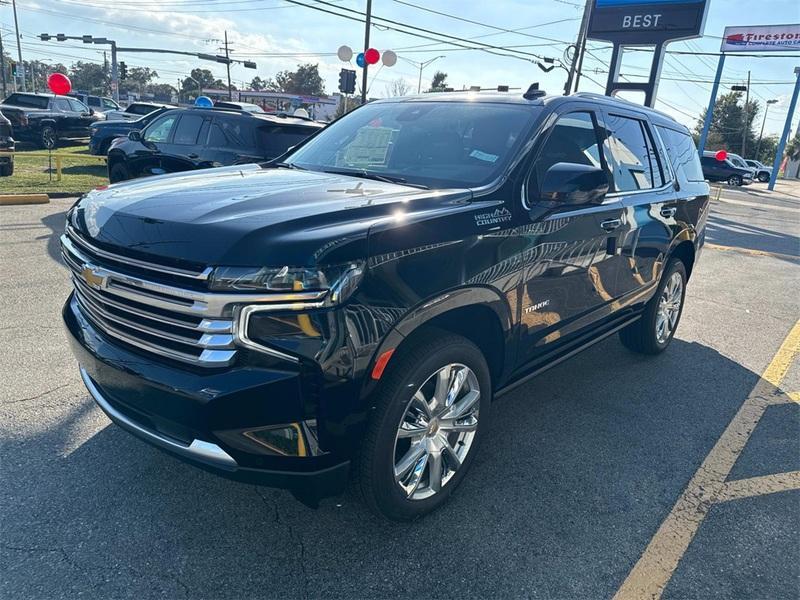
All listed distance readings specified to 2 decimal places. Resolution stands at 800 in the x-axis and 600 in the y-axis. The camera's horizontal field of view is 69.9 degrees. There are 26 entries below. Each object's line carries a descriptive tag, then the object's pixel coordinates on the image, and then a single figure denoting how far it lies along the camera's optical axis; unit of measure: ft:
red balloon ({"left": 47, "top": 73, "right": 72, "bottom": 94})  50.85
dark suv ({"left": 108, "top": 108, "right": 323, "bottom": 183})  27.86
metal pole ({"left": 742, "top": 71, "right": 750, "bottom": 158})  214.59
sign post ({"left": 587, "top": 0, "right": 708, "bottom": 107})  56.24
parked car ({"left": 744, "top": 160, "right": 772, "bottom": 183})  144.15
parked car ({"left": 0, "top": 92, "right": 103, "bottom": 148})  58.98
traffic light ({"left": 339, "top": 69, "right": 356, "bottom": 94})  59.31
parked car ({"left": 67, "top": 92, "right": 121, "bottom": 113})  107.04
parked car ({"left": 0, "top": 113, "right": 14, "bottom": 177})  37.88
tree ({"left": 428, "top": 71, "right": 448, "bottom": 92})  285.47
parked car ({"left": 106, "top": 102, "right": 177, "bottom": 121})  74.12
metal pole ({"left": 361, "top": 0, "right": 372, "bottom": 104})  73.10
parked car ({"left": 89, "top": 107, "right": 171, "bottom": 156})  49.65
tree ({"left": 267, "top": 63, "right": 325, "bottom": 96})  334.24
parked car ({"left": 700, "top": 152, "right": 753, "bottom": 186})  118.93
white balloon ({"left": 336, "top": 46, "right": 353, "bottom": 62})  60.80
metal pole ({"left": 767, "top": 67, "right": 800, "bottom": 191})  123.03
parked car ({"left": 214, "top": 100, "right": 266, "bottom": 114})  46.34
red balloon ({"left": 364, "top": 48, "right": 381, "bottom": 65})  60.44
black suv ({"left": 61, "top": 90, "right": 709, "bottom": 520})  6.63
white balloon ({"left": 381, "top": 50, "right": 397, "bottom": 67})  59.82
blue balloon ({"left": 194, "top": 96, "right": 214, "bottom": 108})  52.34
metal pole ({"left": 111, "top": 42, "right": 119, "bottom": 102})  156.97
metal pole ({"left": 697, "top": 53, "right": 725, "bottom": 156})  124.26
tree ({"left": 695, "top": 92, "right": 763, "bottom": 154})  217.77
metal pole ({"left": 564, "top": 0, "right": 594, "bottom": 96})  80.48
